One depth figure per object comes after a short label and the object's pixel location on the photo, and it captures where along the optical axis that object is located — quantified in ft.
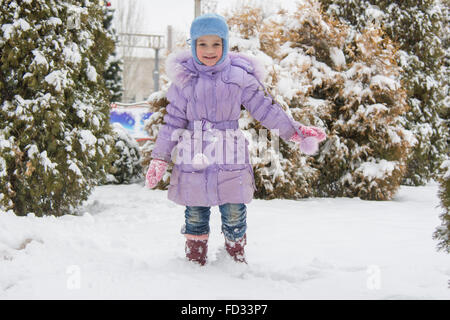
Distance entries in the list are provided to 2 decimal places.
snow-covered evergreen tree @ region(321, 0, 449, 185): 25.66
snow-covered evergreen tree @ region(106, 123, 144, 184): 24.13
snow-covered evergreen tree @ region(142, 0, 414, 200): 19.39
